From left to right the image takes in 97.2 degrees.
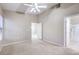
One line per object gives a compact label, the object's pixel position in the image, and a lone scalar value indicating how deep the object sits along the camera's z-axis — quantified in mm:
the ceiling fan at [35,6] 2460
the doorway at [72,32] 2439
